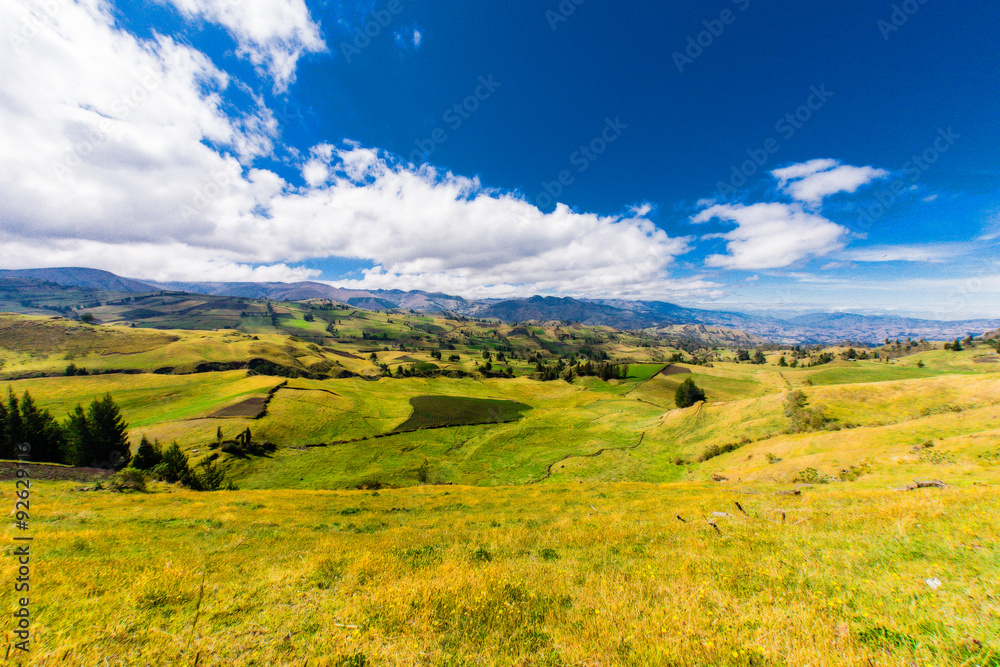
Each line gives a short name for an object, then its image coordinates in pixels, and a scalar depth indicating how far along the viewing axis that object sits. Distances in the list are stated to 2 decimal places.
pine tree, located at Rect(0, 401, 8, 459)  48.84
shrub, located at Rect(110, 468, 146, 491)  30.00
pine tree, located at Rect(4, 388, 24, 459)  49.16
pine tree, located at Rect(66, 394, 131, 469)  51.44
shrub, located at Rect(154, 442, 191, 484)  43.38
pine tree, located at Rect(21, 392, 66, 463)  51.16
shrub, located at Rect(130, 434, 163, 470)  49.72
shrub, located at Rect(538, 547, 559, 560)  12.89
